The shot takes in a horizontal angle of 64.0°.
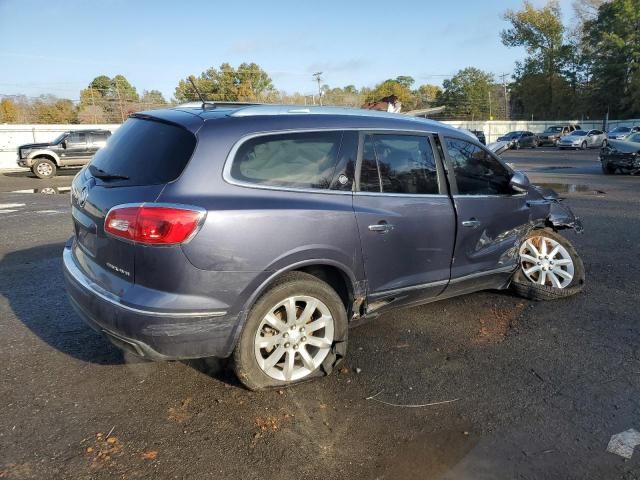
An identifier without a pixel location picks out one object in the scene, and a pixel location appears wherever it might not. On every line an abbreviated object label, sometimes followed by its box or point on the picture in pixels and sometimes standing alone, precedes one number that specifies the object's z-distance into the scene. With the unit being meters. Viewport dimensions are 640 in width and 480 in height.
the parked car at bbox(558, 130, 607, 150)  37.84
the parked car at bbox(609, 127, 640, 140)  34.11
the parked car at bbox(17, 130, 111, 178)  20.23
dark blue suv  2.82
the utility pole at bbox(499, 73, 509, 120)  80.26
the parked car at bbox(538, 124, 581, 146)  44.81
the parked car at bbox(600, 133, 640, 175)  16.08
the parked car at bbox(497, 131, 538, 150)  41.86
